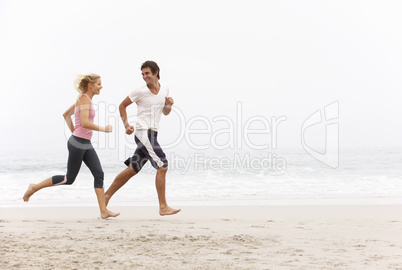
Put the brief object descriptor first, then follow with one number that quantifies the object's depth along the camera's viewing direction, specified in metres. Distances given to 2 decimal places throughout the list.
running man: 10.89
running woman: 10.53
